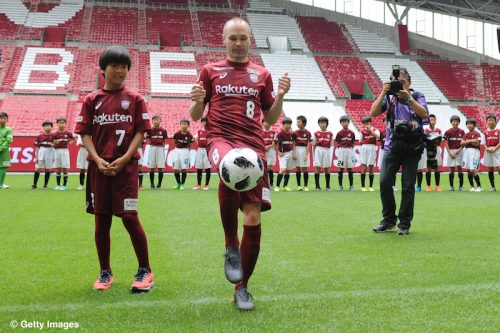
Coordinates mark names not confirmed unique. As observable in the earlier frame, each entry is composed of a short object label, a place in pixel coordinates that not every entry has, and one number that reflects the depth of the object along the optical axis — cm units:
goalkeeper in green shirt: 1438
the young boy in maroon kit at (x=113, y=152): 412
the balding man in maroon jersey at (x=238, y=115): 375
